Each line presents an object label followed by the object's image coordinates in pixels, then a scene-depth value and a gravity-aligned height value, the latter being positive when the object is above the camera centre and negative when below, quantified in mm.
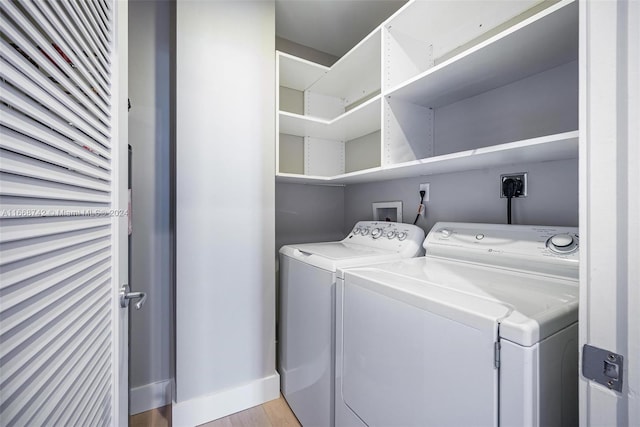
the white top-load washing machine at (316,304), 1285 -498
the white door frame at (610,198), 488 +24
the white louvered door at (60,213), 373 -3
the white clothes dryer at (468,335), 643 -351
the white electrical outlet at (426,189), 1726 +141
